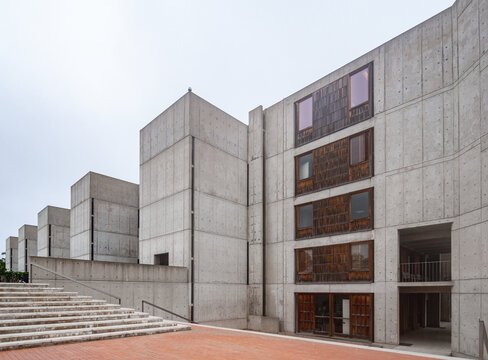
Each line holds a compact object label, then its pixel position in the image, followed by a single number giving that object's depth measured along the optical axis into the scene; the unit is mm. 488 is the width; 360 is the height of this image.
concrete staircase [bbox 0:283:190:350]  9703
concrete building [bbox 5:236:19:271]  58600
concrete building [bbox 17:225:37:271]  50019
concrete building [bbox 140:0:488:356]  14281
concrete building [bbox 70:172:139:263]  30438
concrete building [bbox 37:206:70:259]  39375
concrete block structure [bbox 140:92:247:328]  21109
